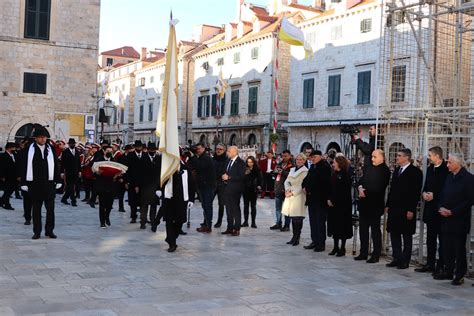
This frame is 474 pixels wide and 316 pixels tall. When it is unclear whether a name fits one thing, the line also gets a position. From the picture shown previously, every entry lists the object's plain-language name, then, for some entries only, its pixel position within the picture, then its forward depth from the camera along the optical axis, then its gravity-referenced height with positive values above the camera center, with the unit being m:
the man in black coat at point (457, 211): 7.34 -0.70
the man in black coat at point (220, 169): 12.42 -0.44
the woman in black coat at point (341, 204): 9.25 -0.84
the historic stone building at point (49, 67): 25.92 +3.63
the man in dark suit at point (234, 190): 11.20 -0.80
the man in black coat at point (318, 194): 9.78 -0.73
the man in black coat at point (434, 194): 7.93 -0.53
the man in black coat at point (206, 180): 11.65 -0.65
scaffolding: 9.12 +1.27
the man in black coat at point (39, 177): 9.80 -0.59
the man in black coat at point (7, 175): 14.41 -0.85
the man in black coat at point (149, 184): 11.46 -0.75
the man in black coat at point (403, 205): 8.34 -0.73
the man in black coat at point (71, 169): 15.56 -0.69
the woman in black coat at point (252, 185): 12.81 -0.79
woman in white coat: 10.31 -0.85
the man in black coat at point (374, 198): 8.76 -0.67
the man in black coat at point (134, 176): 11.95 -0.65
